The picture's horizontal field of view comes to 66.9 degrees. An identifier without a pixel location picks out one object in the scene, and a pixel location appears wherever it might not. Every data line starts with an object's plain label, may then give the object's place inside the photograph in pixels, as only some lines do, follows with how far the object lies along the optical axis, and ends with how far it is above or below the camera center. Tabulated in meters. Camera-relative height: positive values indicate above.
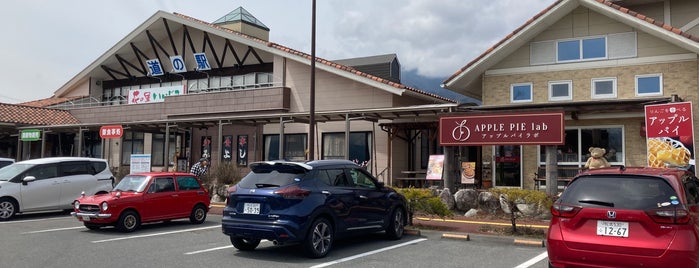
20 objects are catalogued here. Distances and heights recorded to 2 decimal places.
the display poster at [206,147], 26.92 +0.41
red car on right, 5.71 -0.68
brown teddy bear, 12.11 -0.01
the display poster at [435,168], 16.89 -0.31
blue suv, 8.39 -0.82
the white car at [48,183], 14.19 -0.86
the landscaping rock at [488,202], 14.02 -1.16
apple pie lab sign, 13.80 +0.83
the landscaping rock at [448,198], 14.54 -1.10
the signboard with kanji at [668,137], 13.30 +0.63
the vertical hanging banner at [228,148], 26.31 +0.36
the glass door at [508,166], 18.81 -0.25
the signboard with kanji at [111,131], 24.38 +1.05
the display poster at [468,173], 16.39 -0.45
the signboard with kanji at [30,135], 28.05 +0.94
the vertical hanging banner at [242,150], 25.80 +0.27
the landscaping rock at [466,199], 14.38 -1.11
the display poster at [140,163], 21.81 -0.37
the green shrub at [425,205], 12.37 -1.11
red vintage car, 11.67 -1.13
